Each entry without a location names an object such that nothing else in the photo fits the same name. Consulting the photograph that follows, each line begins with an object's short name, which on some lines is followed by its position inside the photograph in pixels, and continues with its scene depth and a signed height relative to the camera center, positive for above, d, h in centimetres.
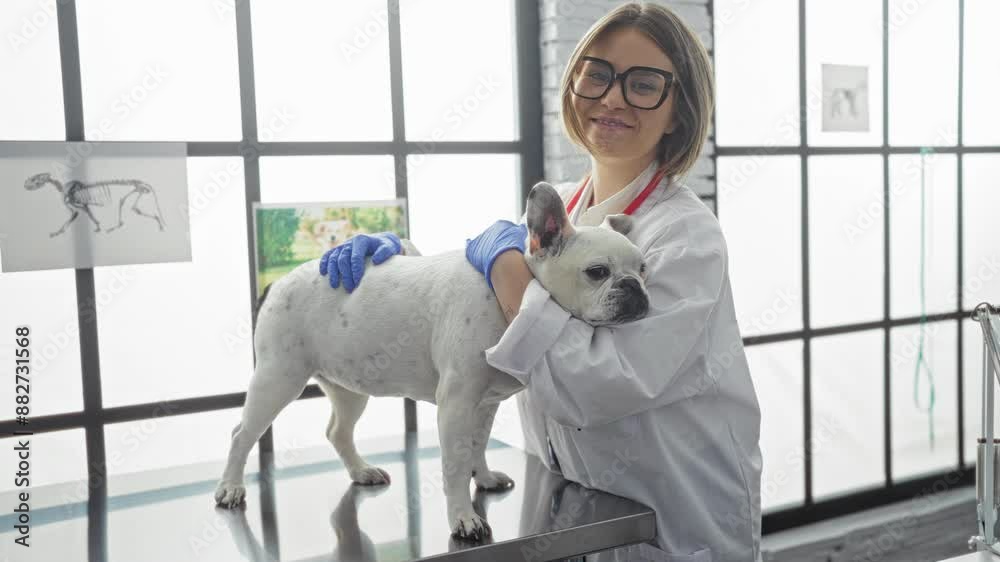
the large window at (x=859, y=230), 281 -15
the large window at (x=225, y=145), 190 +17
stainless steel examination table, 122 -51
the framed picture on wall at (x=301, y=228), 209 -5
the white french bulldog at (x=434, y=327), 119 -19
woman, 121 -21
